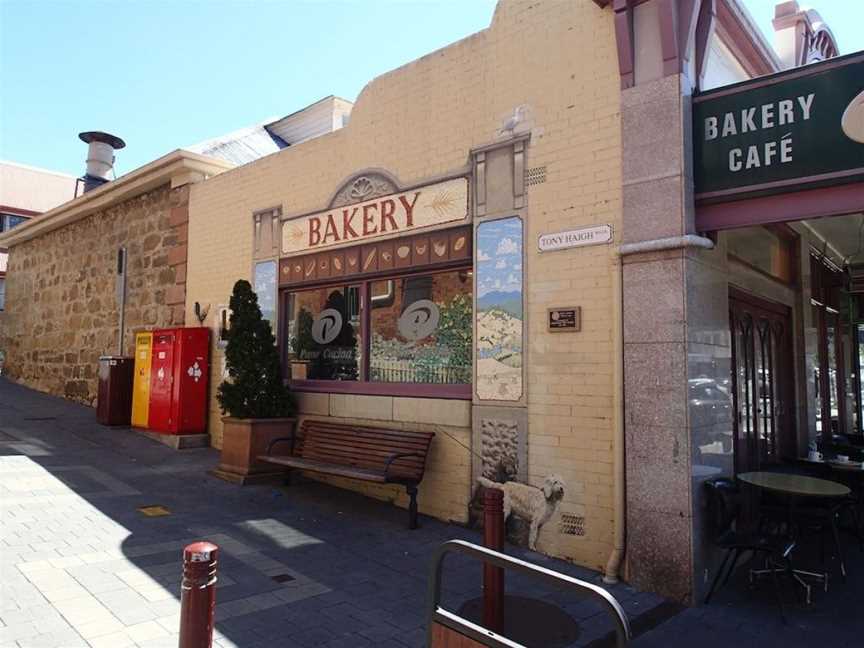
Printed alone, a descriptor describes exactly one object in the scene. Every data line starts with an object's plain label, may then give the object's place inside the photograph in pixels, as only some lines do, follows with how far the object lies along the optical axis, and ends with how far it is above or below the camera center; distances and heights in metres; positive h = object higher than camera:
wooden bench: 6.52 -0.86
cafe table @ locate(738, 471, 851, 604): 5.12 -0.88
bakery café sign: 4.63 +1.89
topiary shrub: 8.16 +0.10
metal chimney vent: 18.03 +6.03
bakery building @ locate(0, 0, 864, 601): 5.10 +1.24
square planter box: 7.96 -0.92
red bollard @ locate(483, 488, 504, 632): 4.05 -1.25
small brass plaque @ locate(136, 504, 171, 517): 6.39 -1.37
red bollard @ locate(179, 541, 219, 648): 2.80 -0.98
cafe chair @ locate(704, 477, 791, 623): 4.84 -1.20
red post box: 9.71 -0.09
